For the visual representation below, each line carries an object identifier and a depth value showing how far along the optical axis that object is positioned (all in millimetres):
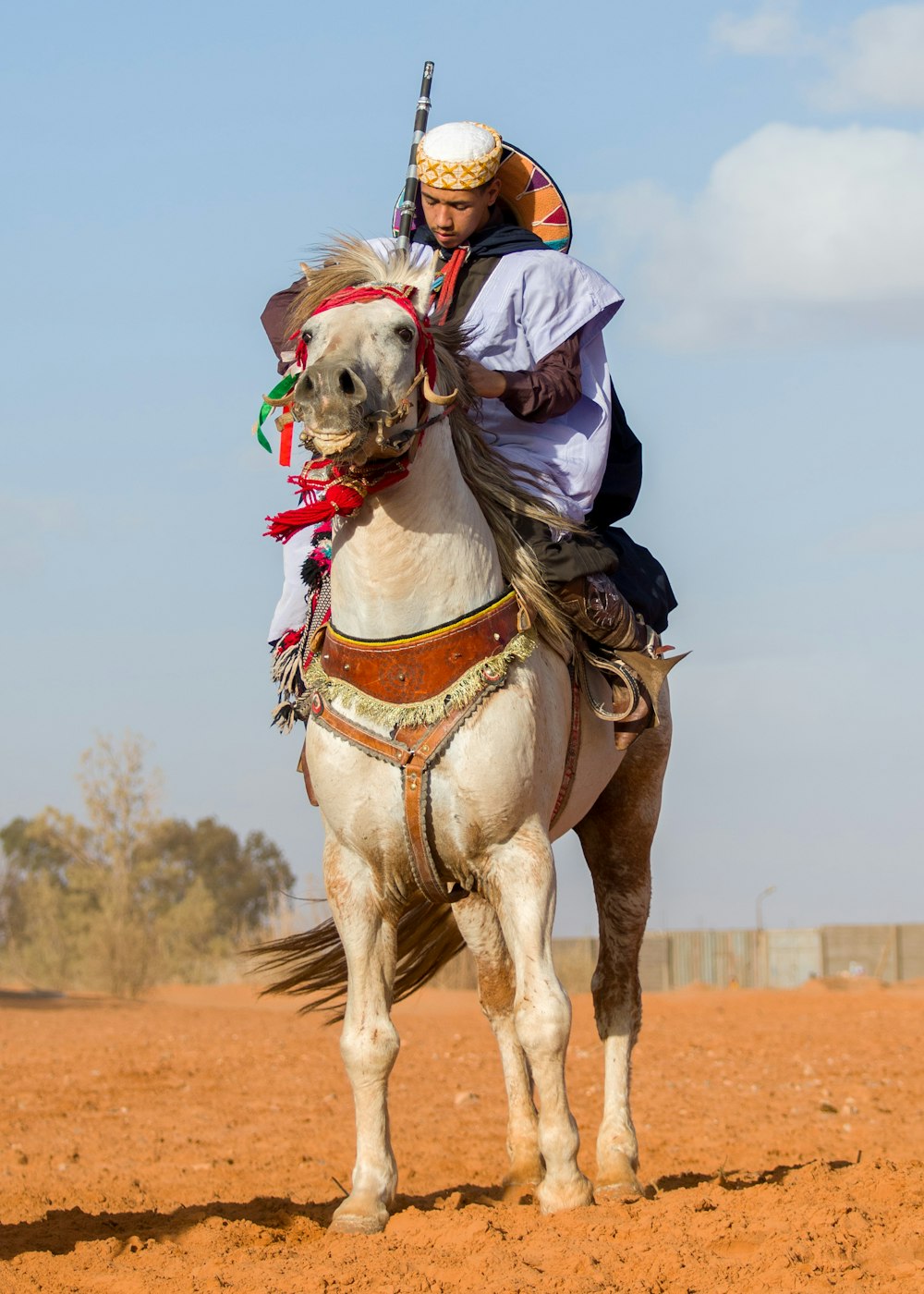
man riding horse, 11359
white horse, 10141
